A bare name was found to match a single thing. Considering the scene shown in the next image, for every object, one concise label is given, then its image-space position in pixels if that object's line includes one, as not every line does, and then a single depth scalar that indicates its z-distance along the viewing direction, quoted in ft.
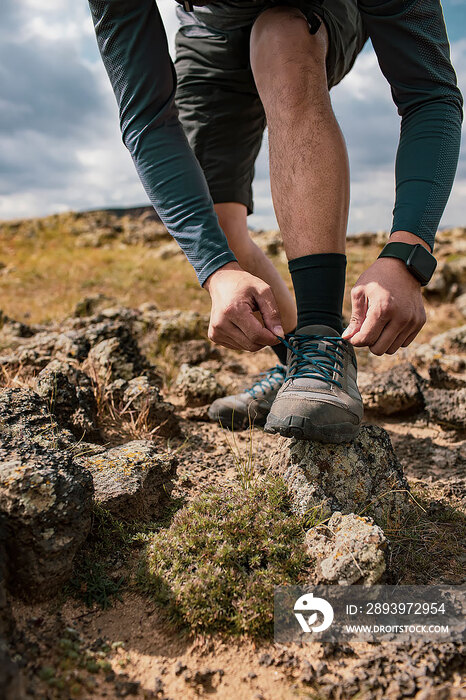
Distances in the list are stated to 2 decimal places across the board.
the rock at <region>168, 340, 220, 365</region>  11.94
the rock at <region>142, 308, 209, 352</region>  13.33
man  5.23
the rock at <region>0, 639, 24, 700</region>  3.05
